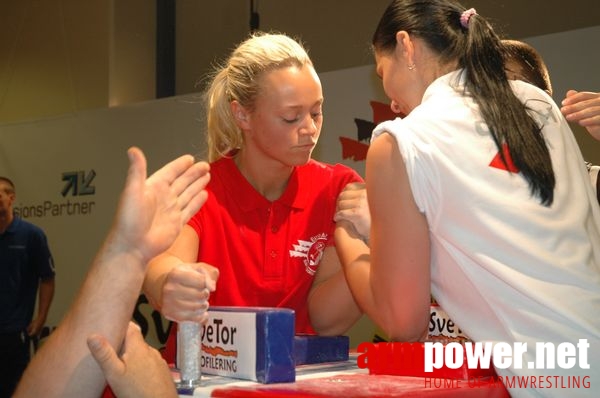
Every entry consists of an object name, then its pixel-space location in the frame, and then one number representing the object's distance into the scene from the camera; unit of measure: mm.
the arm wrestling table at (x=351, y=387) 1028
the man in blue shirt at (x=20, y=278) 4406
